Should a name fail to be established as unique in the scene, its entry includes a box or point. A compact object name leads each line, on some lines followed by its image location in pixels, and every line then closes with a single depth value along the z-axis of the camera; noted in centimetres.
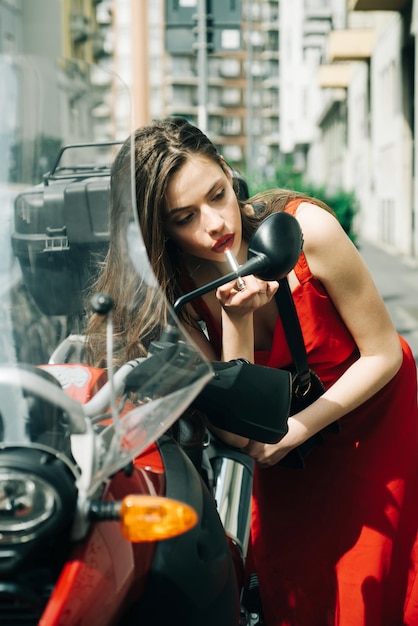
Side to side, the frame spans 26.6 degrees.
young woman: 203
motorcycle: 132
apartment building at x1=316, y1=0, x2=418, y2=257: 2044
